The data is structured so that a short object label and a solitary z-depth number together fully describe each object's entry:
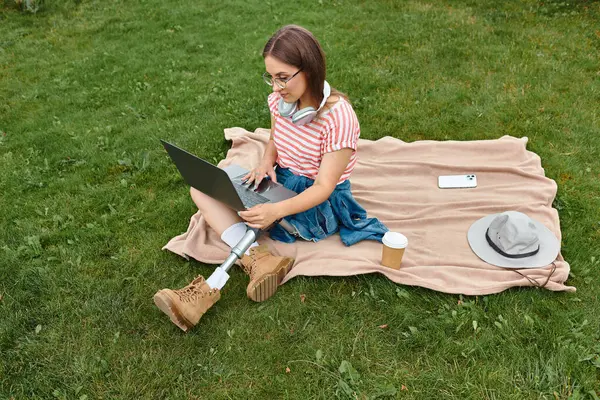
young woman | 2.75
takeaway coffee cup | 3.08
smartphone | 4.06
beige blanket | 3.21
